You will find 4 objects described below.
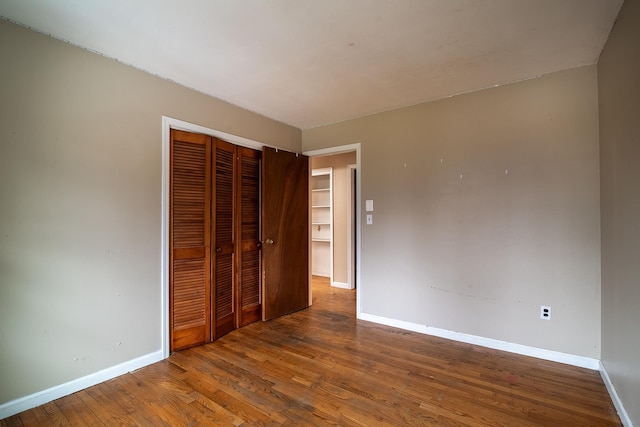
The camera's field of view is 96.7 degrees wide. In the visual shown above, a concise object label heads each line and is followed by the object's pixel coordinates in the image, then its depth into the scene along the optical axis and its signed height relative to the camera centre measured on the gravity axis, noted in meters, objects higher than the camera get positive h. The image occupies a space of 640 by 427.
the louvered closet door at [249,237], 3.17 -0.22
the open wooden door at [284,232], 3.37 -0.18
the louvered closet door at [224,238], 2.85 -0.21
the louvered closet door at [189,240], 2.56 -0.20
